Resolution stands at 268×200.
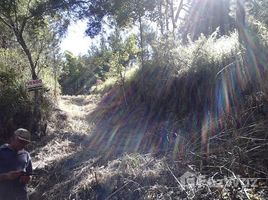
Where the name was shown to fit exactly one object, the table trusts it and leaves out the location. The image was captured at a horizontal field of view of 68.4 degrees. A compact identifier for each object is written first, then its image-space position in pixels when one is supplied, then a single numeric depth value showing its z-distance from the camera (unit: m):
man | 2.59
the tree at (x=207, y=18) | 10.20
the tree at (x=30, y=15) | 5.73
